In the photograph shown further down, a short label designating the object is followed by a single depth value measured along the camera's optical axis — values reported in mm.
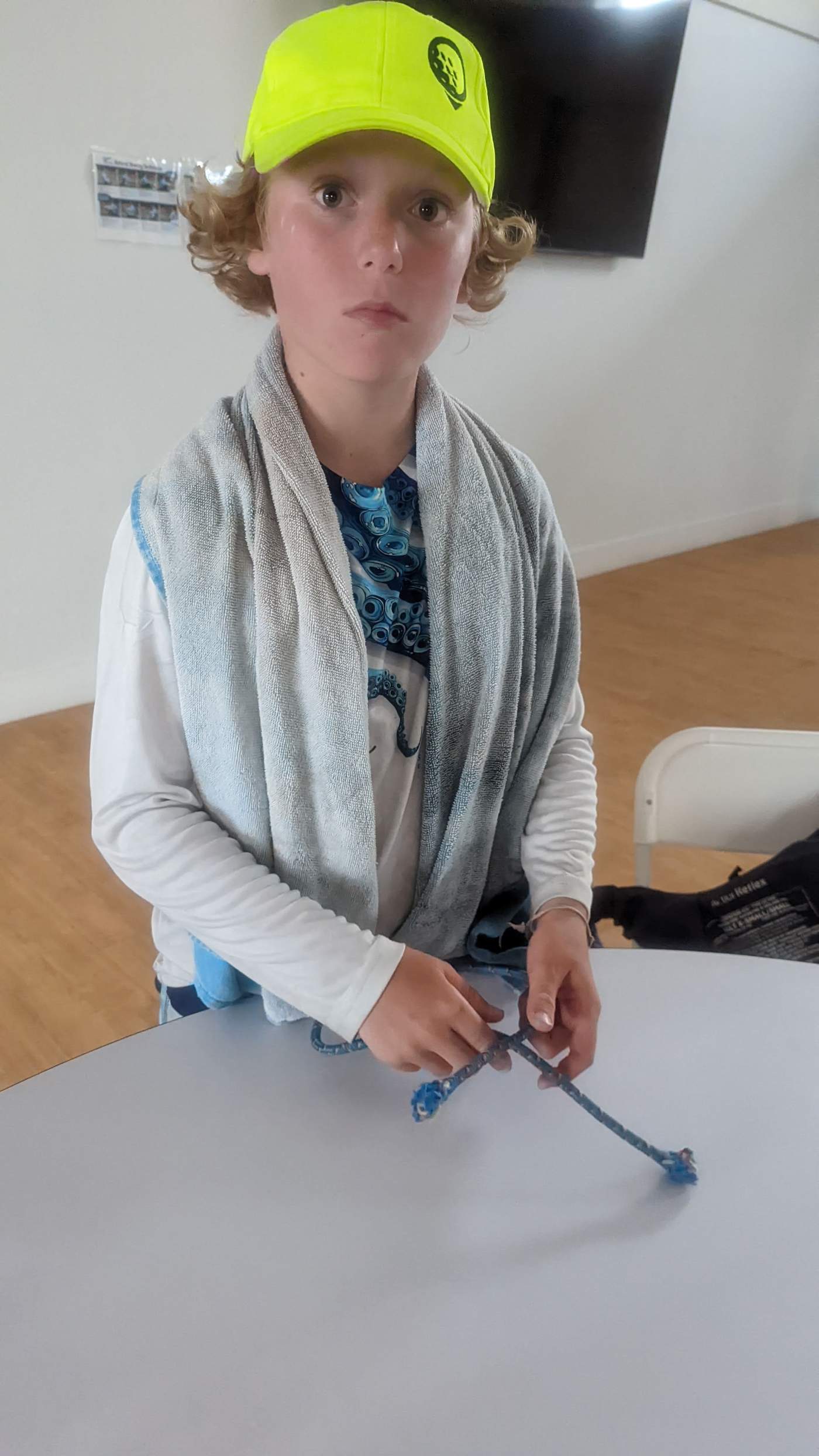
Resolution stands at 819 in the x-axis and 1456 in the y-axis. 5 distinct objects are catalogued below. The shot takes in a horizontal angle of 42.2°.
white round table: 476
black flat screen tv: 2914
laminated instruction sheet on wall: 2332
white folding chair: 1131
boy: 669
